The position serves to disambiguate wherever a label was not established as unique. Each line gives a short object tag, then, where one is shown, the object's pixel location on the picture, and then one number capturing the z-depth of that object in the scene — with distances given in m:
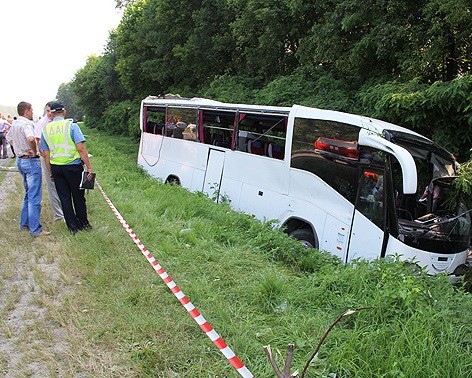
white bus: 5.43
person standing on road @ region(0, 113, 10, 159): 15.45
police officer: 5.61
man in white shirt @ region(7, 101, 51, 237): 5.90
